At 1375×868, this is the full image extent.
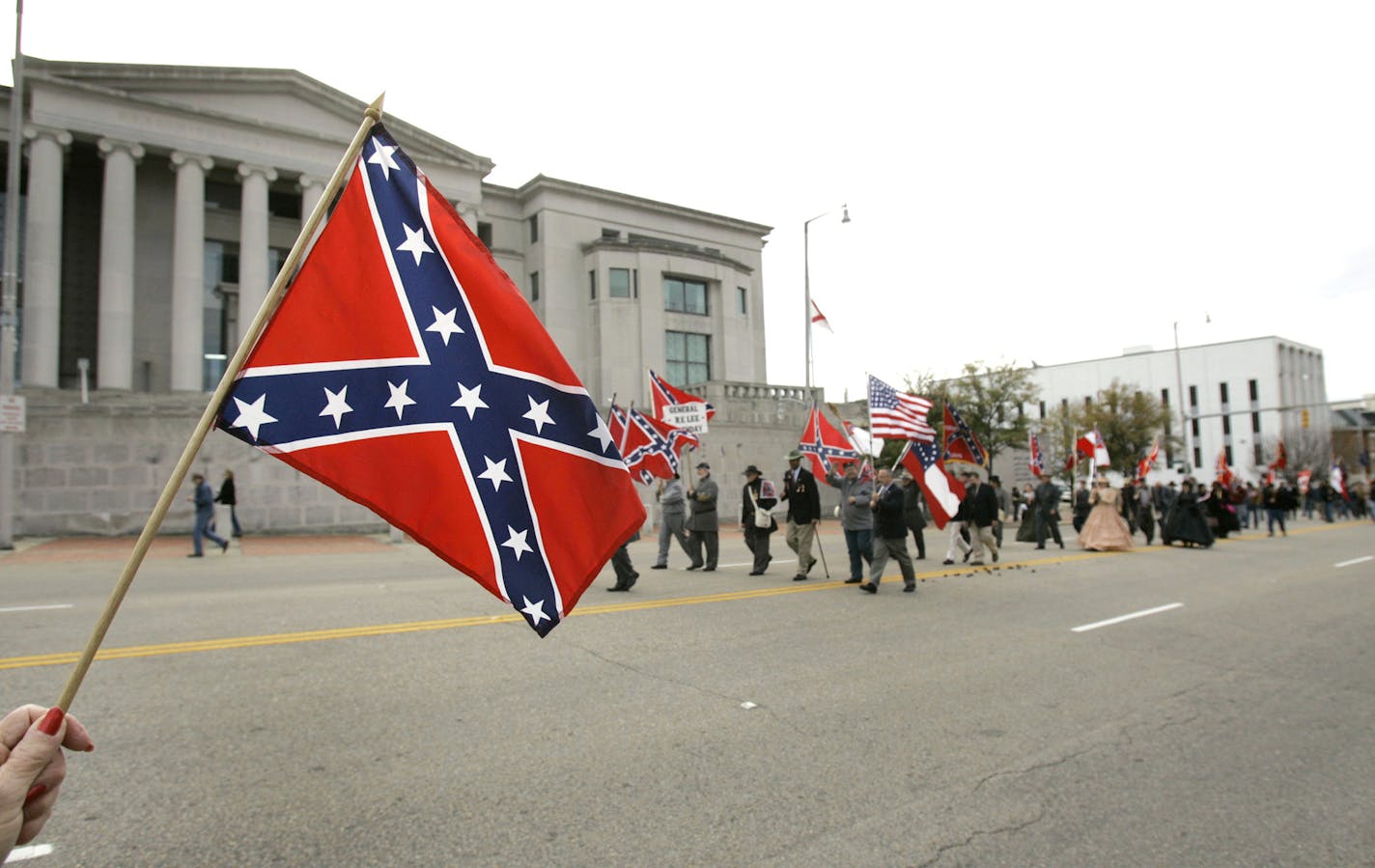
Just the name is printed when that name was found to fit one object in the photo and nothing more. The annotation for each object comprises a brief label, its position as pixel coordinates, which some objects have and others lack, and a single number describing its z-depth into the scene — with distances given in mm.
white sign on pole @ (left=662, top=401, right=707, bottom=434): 18922
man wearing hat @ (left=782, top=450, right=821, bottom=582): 13297
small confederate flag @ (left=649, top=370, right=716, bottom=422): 19141
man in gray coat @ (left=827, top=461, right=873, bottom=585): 12320
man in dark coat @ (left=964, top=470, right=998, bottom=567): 16297
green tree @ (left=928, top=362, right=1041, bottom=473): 34469
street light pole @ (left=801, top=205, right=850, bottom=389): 32219
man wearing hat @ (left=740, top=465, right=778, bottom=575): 14039
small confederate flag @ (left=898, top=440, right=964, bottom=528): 13820
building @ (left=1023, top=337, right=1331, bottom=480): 77000
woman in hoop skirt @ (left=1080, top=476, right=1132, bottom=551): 19391
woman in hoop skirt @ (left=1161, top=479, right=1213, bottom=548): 20438
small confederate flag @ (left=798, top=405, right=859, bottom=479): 18703
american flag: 14250
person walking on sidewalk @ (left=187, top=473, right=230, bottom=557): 16969
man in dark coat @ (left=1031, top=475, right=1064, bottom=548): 20125
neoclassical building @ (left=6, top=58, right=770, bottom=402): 28891
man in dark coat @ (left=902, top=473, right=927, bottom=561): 16891
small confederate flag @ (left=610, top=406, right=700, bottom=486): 16578
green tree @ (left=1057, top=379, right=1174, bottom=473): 45094
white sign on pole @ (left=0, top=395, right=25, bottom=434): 17188
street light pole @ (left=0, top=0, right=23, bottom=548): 17688
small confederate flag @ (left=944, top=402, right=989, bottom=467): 15133
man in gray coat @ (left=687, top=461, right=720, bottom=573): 14531
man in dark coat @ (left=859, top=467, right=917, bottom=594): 11781
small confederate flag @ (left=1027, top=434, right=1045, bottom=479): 24955
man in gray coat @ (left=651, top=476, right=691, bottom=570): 15008
